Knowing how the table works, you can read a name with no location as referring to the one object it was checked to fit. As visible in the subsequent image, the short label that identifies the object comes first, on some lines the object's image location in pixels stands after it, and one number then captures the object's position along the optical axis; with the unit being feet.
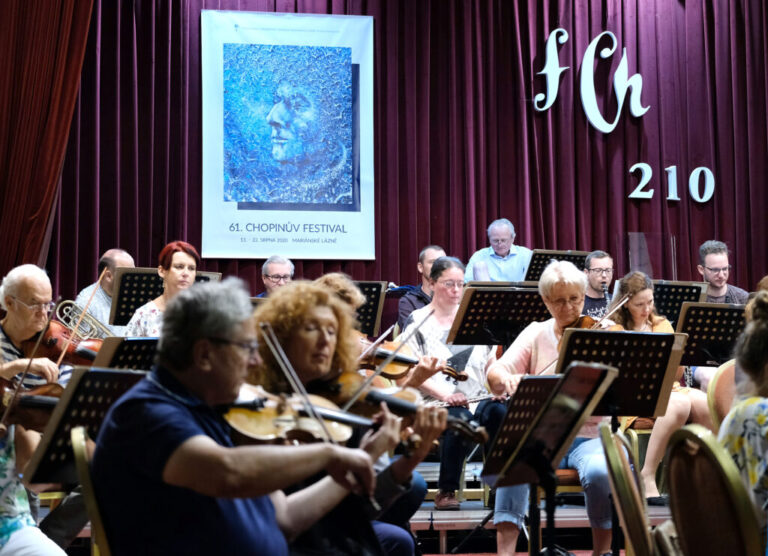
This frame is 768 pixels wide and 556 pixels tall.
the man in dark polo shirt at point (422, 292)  21.59
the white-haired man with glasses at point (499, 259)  24.08
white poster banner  24.89
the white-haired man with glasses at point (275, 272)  20.49
